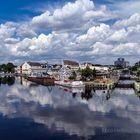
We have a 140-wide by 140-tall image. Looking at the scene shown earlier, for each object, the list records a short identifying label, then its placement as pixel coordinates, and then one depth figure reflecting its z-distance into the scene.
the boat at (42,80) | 60.80
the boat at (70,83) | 46.57
